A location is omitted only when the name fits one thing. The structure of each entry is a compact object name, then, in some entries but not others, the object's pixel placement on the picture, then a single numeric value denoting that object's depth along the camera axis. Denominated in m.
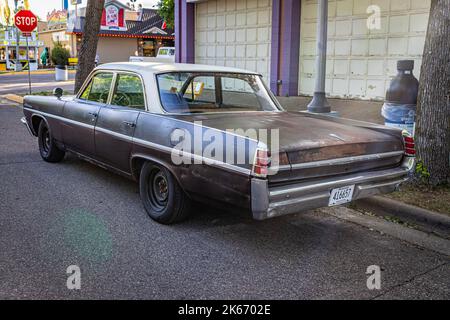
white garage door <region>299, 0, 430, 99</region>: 10.72
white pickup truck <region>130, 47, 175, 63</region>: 24.81
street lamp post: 8.34
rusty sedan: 3.92
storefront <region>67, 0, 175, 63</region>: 41.64
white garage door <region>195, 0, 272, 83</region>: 14.60
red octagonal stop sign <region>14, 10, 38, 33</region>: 16.72
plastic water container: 6.59
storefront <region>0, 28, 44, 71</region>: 41.56
